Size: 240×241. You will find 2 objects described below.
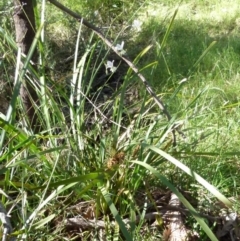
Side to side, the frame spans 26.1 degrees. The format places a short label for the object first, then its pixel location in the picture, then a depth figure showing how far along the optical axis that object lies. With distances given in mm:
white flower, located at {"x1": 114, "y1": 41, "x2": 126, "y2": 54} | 2071
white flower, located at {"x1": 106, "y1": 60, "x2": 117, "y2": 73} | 2225
